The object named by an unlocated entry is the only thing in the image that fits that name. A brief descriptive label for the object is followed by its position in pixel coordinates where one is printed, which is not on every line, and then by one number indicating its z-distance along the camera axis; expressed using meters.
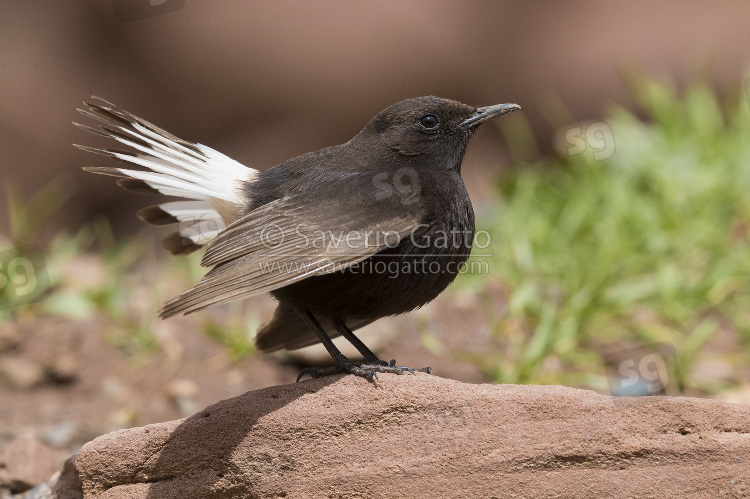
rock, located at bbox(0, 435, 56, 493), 9.10
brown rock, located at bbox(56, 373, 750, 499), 6.91
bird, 8.14
